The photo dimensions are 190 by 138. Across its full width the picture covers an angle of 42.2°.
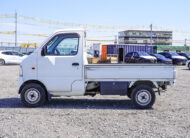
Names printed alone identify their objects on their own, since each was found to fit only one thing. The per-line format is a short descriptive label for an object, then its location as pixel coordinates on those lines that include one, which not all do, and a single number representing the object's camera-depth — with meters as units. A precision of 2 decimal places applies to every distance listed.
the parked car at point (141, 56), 24.48
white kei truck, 7.02
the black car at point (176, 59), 29.23
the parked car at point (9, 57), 24.59
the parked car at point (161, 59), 26.55
